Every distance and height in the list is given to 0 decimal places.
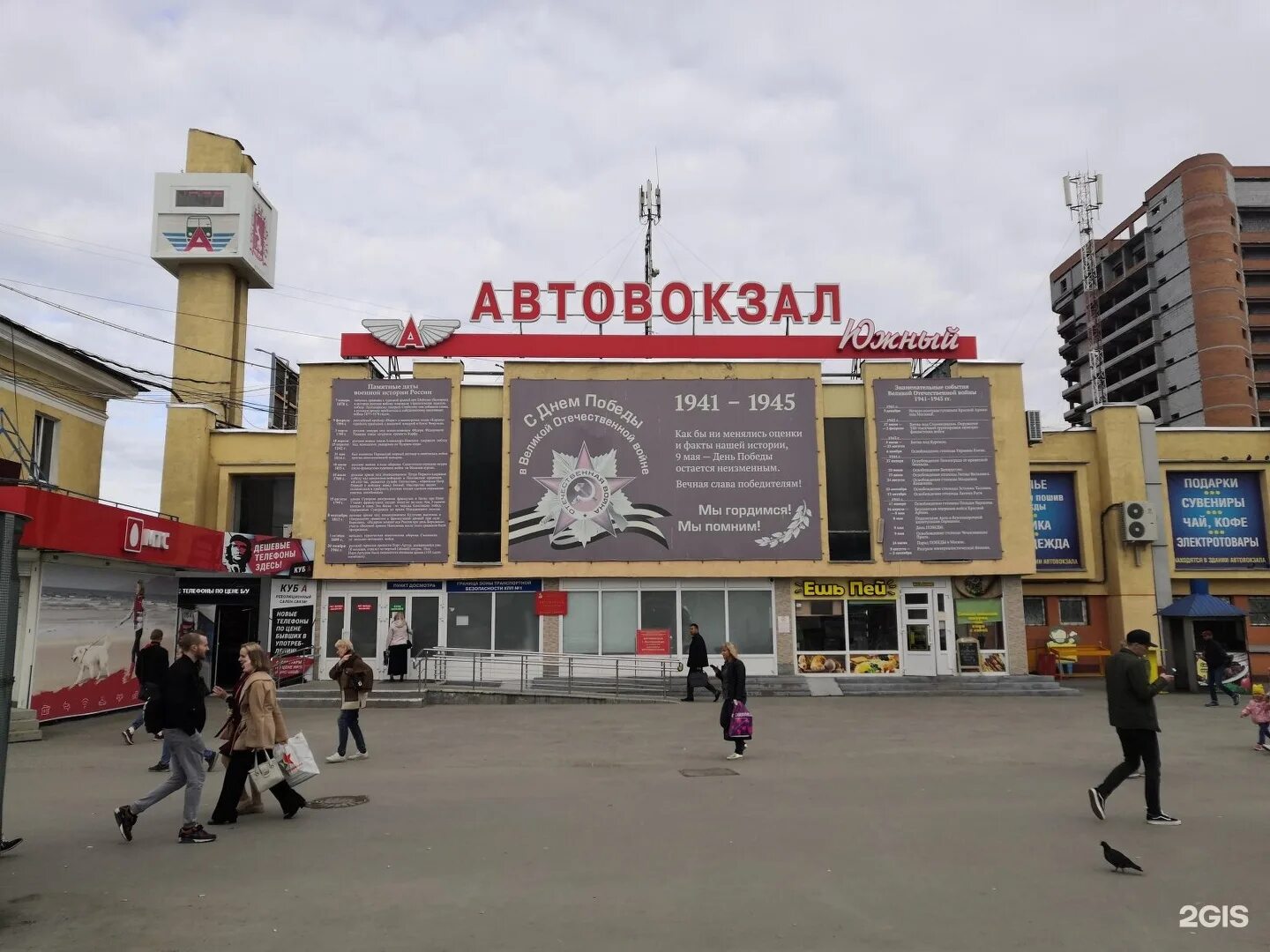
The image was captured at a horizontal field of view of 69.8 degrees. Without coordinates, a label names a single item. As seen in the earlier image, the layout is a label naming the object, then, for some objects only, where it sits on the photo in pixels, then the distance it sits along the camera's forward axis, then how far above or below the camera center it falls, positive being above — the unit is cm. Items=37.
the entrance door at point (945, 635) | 2484 -62
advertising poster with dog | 1705 -38
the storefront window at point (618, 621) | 2486 -21
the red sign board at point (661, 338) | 2595 +789
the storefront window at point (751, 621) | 2494 -23
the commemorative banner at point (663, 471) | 2494 +392
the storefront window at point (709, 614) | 2498 -1
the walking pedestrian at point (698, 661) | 2069 -108
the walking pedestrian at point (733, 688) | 1286 -106
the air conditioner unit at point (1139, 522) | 2656 +257
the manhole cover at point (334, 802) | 950 -196
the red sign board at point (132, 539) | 1557 +163
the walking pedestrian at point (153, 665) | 1262 -66
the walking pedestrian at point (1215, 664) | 1916 -112
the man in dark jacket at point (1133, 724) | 825 -102
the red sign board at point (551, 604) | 2480 +28
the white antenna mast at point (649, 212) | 3198 +1412
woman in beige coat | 870 -116
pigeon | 664 -179
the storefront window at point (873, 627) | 2506 -39
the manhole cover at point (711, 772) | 1139 -199
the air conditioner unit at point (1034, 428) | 2694 +538
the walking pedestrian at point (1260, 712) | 1263 -142
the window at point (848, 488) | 2516 +343
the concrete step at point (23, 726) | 1493 -178
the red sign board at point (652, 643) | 2470 -78
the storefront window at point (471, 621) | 2486 -16
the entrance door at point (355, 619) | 2478 -9
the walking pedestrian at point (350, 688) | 1236 -97
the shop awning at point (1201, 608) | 2266 +5
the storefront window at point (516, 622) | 2489 -21
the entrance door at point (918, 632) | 2488 -55
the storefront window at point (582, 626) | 2484 -32
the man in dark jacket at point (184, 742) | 798 -115
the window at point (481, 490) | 2488 +340
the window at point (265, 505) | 2769 +335
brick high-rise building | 6656 +2398
